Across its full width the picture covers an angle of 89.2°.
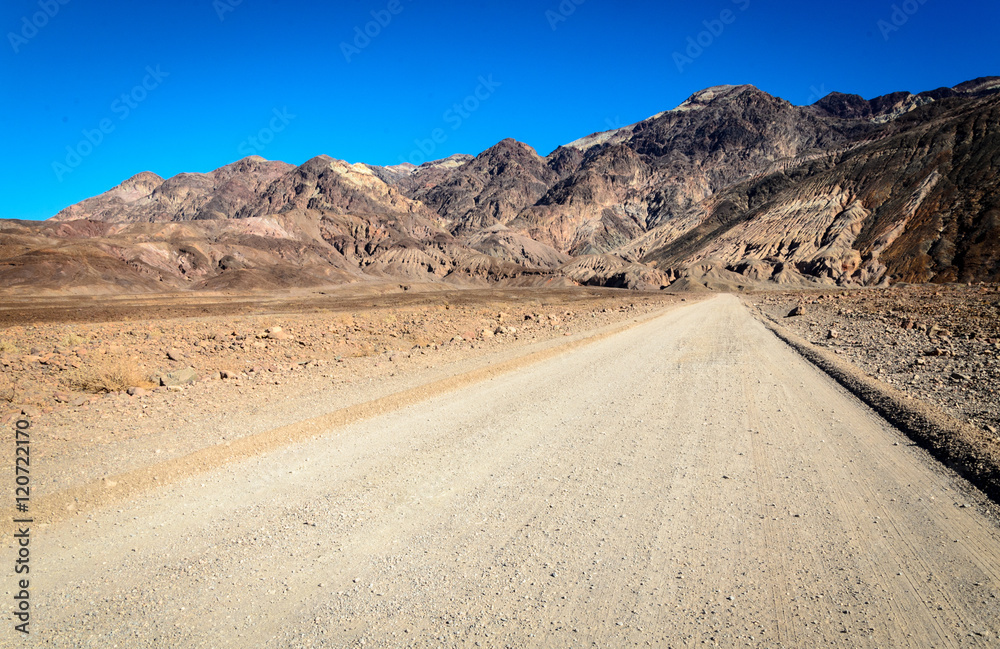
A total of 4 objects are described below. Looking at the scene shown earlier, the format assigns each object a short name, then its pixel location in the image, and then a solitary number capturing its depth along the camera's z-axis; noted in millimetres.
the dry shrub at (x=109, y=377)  9312
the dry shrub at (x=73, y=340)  13859
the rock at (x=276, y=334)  15523
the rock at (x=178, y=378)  9891
